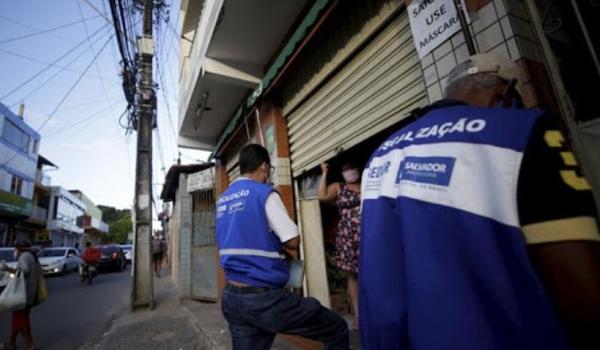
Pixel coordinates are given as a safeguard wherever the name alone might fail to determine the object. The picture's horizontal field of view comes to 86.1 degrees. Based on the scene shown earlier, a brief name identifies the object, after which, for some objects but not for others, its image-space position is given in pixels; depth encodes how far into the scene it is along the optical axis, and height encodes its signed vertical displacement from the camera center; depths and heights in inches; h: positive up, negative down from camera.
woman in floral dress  127.1 +3.2
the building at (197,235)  302.4 +15.2
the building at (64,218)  1212.5 +192.1
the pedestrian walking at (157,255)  590.2 -1.0
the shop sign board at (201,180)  323.0 +70.0
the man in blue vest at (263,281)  72.8 -8.8
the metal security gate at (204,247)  298.8 +1.7
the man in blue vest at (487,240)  25.9 -2.0
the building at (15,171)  772.0 +255.0
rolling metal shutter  102.8 +50.9
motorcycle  526.3 -16.3
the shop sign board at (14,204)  759.1 +164.3
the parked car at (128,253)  1023.0 +13.8
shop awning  121.9 +83.1
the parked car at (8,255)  505.0 +25.5
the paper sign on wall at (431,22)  81.0 +52.2
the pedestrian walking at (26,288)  187.0 -12.0
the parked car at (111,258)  719.7 +2.9
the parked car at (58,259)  676.7 +12.6
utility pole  299.0 +80.5
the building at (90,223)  1698.0 +213.7
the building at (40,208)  1026.5 +199.4
